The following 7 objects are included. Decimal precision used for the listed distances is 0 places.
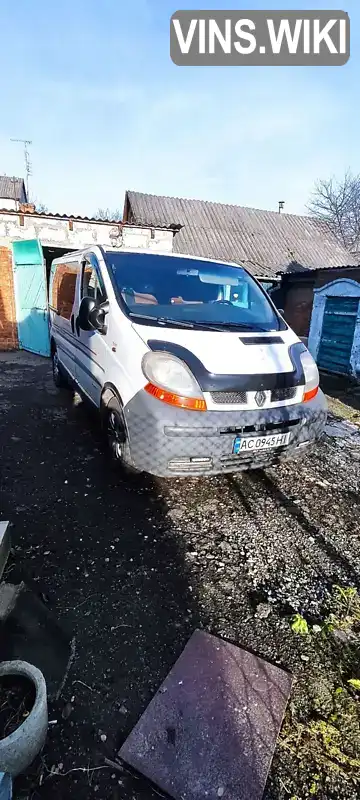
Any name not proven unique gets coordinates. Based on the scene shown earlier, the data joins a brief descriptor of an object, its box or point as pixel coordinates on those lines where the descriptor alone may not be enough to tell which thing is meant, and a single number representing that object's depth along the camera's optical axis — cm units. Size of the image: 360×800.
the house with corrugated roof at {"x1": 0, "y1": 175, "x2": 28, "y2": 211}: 2732
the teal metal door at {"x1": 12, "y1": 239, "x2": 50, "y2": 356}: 938
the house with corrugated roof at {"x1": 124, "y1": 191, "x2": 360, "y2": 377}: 967
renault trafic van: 270
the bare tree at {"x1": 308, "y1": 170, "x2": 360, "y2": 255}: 2959
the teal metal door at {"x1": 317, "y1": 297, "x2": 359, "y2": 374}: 944
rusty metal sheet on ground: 142
